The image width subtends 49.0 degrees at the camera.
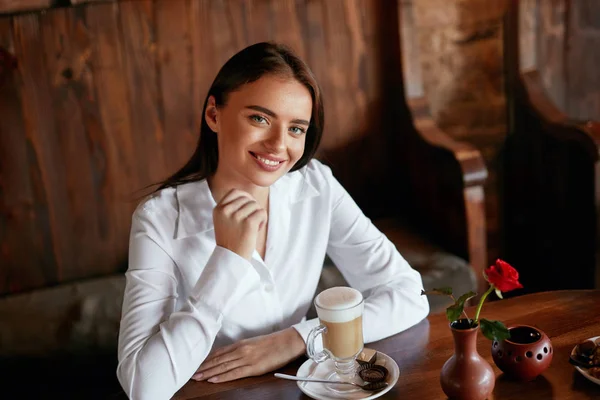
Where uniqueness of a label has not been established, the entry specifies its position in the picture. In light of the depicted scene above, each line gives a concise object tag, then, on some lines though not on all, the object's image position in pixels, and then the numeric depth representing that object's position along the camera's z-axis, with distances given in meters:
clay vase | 0.99
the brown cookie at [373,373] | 1.11
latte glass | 1.12
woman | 1.22
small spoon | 1.08
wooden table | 1.06
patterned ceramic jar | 1.05
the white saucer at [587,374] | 1.04
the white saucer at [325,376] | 1.07
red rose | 0.95
